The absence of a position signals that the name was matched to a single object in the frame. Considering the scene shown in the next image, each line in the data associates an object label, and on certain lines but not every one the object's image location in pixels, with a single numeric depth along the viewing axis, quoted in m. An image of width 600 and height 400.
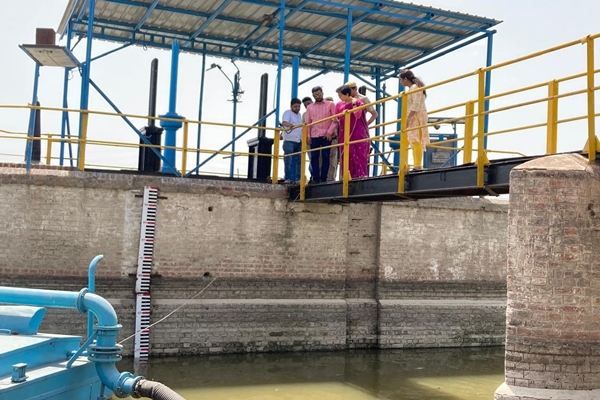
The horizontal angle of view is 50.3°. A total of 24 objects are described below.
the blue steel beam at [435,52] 14.33
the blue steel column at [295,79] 12.90
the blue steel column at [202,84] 15.49
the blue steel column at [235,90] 16.27
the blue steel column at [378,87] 16.66
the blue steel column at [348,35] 12.51
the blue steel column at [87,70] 11.05
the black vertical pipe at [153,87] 13.46
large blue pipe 5.60
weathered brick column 5.82
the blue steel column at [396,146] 14.06
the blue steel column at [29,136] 9.59
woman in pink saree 9.78
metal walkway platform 7.01
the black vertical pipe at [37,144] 12.43
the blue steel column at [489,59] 13.71
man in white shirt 11.11
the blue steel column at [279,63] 11.81
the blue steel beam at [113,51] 12.26
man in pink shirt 10.43
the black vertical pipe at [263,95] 14.10
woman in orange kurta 8.50
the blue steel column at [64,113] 12.46
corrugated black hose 5.22
